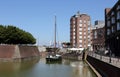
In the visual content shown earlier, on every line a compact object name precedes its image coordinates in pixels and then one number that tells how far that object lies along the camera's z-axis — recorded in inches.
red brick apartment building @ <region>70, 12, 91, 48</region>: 1963.4
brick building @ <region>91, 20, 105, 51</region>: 1849.8
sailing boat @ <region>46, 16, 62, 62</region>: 1063.3
